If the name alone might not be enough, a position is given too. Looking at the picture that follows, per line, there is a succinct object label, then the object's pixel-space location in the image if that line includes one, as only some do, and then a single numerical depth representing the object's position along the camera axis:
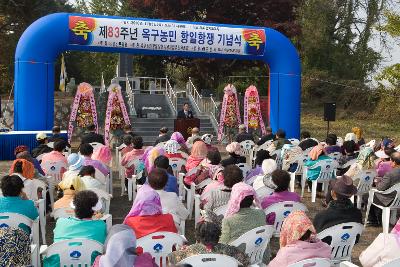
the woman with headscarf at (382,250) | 3.97
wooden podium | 16.60
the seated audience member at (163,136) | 11.16
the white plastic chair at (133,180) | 8.47
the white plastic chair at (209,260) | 3.44
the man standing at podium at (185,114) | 16.88
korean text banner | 14.53
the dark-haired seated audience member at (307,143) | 10.43
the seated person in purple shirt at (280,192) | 5.82
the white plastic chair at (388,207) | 6.88
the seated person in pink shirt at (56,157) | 8.35
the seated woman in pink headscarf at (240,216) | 4.73
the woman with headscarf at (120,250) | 3.16
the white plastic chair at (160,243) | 4.20
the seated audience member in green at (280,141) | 11.00
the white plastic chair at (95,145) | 9.98
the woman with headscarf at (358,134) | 11.66
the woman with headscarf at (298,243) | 3.82
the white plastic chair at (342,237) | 4.69
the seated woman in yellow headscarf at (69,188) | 5.97
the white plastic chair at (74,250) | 4.00
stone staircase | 18.66
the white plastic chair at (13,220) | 4.84
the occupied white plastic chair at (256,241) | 4.39
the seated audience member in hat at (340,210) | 5.10
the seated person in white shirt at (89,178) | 6.55
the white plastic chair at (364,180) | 7.91
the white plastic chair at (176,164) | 8.93
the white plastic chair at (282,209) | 5.63
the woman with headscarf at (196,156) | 8.40
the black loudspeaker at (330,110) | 16.02
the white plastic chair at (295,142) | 11.12
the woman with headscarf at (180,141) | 10.31
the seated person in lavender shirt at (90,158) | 8.17
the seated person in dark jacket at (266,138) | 12.24
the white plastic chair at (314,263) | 3.58
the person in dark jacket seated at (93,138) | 11.10
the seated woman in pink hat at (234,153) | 8.27
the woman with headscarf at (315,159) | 9.02
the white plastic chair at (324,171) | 8.98
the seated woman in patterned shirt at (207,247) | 3.66
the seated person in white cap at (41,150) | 9.47
